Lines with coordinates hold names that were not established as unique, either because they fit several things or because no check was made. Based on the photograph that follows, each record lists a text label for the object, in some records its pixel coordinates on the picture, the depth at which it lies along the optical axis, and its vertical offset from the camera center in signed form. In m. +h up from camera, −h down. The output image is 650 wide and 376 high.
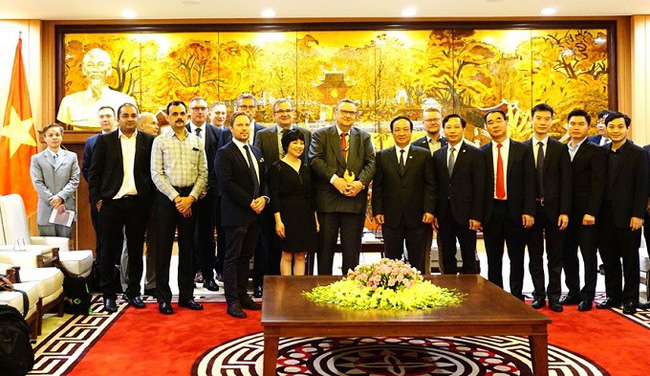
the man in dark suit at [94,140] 6.32 +0.54
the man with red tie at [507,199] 5.42 -0.10
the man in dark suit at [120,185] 5.51 +0.08
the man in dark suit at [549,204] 5.41 -0.15
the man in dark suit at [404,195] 5.50 -0.05
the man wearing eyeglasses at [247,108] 6.21 +0.83
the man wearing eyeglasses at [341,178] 5.48 +0.09
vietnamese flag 7.71 +0.66
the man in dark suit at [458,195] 5.46 -0.06
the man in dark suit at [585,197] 5.41 -0.10
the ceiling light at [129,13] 9.13 +2.61
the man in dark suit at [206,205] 6.11 -0.12
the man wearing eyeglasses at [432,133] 5.84 +0.52
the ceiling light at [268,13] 9.23 +2.61
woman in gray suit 6.56 +0.15
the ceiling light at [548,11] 9.29 +2.57
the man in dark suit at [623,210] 5.40 -0.21
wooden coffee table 3.30 -0.70
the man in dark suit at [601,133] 6.81 +0.60
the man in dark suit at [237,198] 5.25 -0.05
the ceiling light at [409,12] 9.23 +2.59
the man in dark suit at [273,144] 5.83 +0.43
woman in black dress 5.36 -0.09
